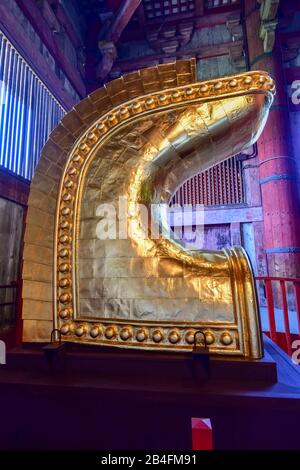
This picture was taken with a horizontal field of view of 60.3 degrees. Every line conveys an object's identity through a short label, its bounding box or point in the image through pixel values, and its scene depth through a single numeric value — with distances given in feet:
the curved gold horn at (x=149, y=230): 2.76
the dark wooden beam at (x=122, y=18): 12.14
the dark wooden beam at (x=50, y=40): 8.04
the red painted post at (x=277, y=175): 12.05
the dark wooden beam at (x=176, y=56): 15.06
